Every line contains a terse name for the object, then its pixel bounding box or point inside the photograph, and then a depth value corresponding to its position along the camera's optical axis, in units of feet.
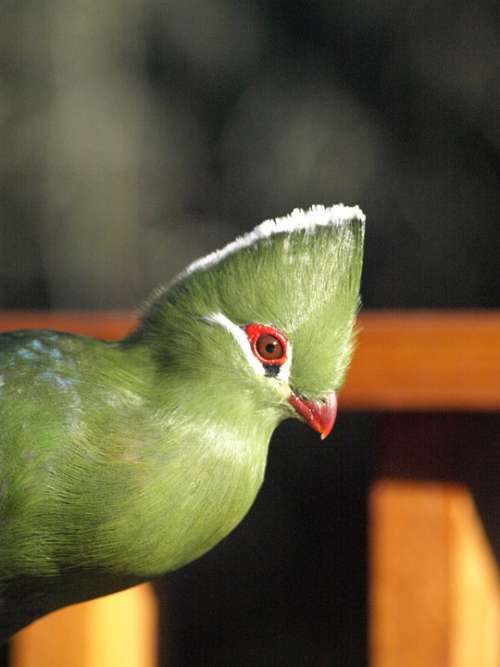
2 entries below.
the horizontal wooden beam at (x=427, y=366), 10.43
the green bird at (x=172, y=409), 10.22
